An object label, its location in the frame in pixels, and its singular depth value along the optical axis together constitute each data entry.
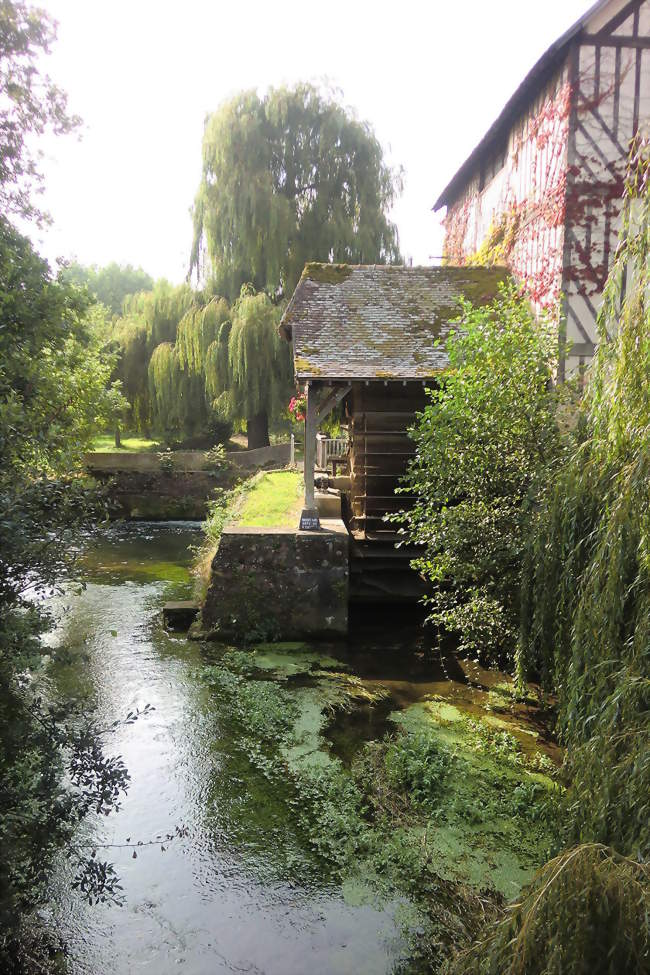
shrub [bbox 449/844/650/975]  2.15
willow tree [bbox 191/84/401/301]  18.05
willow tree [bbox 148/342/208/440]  19.45
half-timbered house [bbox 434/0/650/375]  8.93
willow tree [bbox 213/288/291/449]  17.64
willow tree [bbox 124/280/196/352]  20.31
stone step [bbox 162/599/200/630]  9.37
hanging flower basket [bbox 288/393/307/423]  14.36
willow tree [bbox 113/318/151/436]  20.56
